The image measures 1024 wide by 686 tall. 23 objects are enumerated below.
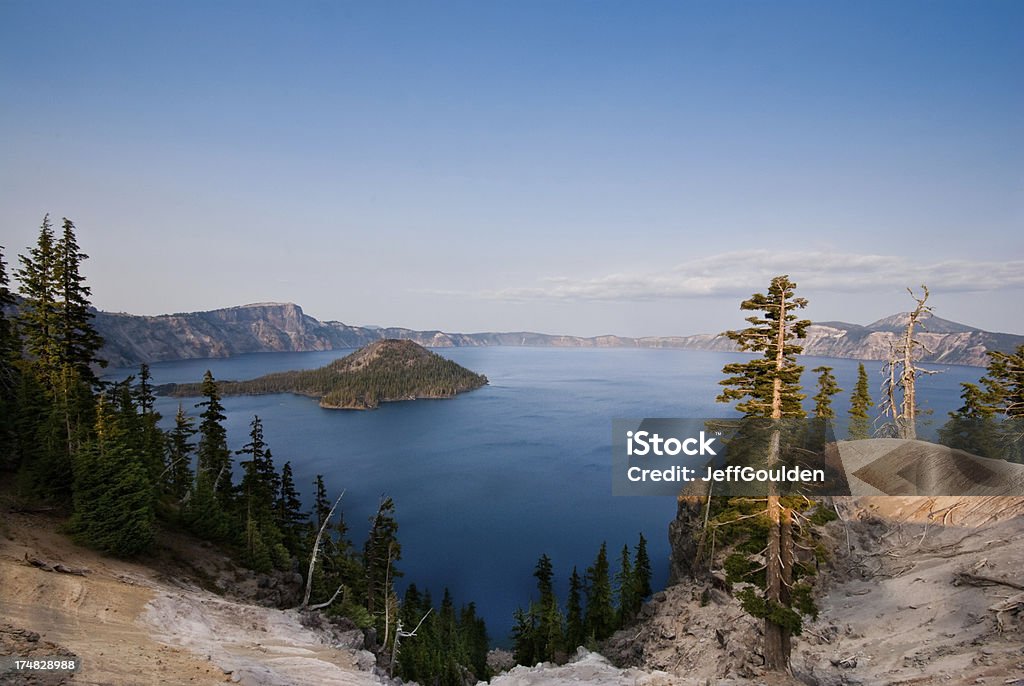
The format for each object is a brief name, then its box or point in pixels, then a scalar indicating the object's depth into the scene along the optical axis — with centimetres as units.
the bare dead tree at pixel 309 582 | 2908
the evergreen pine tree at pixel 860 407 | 4334
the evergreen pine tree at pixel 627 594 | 4362
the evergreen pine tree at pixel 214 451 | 3912
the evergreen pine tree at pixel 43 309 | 2758
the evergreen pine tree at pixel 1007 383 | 3372
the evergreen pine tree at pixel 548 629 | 4050
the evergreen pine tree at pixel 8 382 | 2839
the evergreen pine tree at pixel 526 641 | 4381
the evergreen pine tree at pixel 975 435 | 2677
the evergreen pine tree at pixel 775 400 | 1464
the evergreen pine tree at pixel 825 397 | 3928
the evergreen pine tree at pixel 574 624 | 4329
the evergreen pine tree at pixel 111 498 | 2292
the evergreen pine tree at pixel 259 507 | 3131
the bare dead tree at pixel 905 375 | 2914
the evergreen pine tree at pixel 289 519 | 4122
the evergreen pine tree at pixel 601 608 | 4262
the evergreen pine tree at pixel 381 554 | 3431
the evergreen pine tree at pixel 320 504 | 4558
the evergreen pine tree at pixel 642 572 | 4653
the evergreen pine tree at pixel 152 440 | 3466
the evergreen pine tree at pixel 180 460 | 4223
